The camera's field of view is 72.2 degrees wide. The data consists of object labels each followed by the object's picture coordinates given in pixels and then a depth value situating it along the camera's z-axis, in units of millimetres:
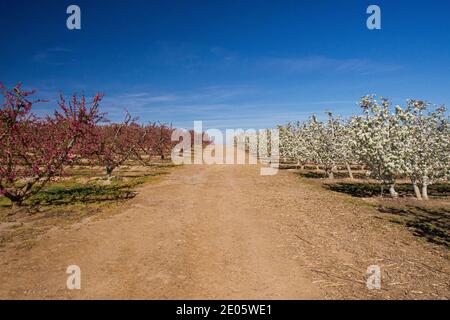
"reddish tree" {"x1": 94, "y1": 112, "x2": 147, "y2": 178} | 25211
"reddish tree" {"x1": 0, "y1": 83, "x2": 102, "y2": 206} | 14445
